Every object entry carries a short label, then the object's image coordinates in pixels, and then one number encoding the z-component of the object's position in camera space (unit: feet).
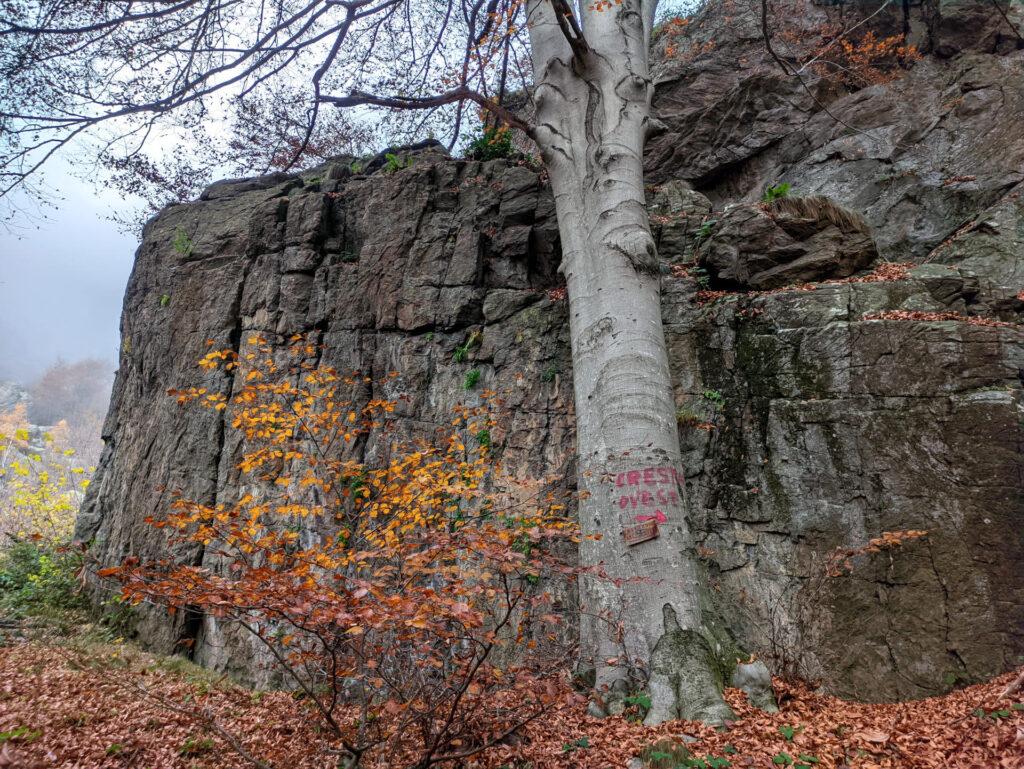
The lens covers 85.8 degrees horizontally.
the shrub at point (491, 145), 33.24
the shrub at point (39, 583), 27.84
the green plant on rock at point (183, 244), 35.45
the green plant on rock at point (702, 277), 23.68
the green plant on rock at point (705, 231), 25.36
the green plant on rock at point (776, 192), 25.09
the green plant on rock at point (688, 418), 20.99
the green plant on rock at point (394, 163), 33.51
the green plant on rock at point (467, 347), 27.02
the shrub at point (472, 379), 26.30
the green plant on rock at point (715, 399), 20.84
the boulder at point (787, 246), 22.11
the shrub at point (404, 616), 8.83
